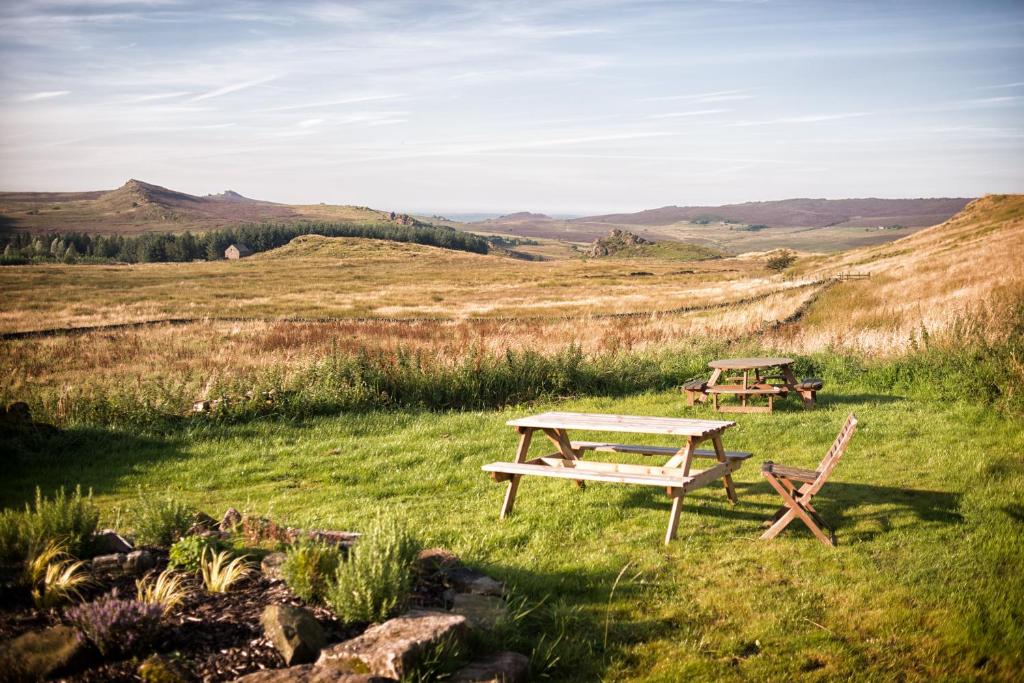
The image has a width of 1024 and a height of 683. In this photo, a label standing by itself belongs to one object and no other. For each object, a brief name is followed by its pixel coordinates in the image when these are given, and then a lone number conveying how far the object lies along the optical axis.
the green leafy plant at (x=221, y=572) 4.95
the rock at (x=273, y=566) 5.25
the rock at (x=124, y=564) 5.07
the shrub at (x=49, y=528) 4.99
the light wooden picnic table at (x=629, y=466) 7.04
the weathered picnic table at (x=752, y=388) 13.36
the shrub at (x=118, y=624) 4.05
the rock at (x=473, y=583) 5.52
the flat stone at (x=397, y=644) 4.15
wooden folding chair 6.82
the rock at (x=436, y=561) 5.72
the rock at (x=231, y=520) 6.21
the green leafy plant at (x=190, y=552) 5.23
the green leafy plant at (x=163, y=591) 4.52
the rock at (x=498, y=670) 4.33
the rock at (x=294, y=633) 4.21
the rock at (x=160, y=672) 3.88
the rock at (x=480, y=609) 4.95
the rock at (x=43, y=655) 3.76
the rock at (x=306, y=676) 3.90
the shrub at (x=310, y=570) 4.86
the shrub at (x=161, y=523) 5.76
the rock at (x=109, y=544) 5.43
